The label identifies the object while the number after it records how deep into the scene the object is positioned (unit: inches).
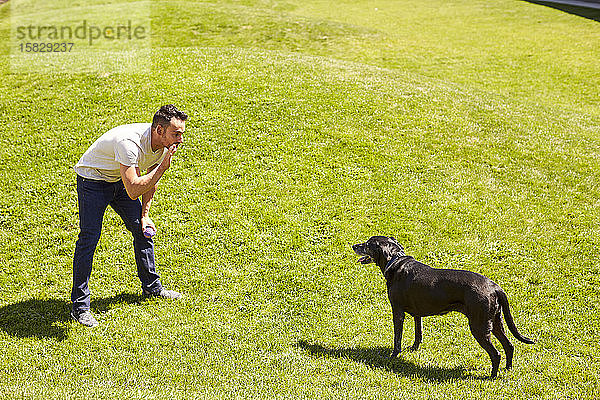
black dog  193.5
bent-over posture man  217.8
